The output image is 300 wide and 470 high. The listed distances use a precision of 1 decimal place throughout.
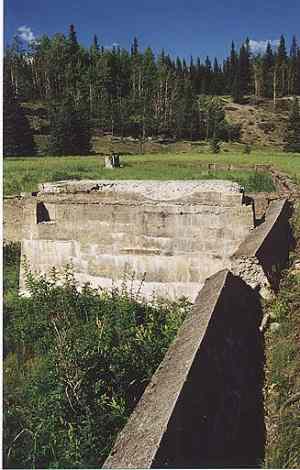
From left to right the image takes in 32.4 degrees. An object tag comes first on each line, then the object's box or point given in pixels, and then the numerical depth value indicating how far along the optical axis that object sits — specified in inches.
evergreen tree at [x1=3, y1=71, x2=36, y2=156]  1524.4
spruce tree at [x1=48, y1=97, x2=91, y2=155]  1717.5
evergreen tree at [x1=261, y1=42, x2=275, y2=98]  3516.2
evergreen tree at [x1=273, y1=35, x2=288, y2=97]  3462.1
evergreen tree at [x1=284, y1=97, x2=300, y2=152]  2190.0
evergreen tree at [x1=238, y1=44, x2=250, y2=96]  3681.1
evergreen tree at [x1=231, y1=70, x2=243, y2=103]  3531.0
